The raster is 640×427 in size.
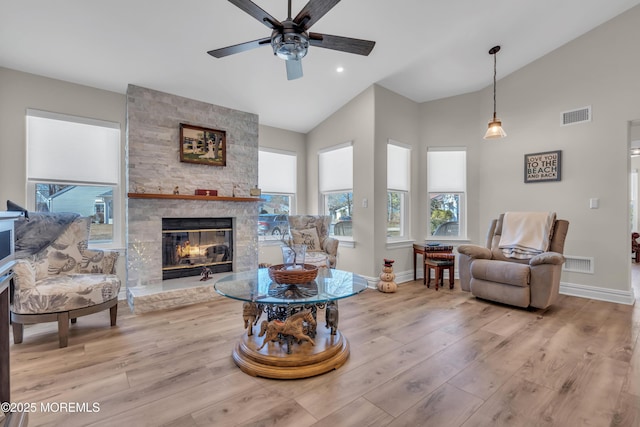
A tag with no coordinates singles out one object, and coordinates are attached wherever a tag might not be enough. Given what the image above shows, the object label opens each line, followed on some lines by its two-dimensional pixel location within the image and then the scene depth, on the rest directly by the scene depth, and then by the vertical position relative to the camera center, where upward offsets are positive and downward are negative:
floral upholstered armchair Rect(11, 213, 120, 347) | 2.44 -0.58
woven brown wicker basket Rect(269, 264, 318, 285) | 2.26 -0.48
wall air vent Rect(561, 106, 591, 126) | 3.89 +1.29
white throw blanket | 3.62 -0.28
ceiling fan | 1.90 +1.31
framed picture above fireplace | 4.05 +0.97
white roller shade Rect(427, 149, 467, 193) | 5.02 +0.71
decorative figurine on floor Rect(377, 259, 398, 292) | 4.05 -0.93
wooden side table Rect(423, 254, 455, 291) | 4.26 -0.80
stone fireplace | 3.66 +0.26
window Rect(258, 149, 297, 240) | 5.22 +0.42
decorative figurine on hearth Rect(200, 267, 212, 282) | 4.00 -0.84
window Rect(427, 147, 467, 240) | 5.02 +0.36
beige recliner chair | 3.22 -0.72
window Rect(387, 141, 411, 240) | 4.74 +0.41
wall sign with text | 4.14 +0.66
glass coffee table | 2.03 -0.90
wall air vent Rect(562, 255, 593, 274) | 3.91 -0.71
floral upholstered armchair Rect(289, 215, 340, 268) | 4.35 -0.33
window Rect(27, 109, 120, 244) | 3.38 +0.57
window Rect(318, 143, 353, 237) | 4.91 +0.48
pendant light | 3.70 +1.03
